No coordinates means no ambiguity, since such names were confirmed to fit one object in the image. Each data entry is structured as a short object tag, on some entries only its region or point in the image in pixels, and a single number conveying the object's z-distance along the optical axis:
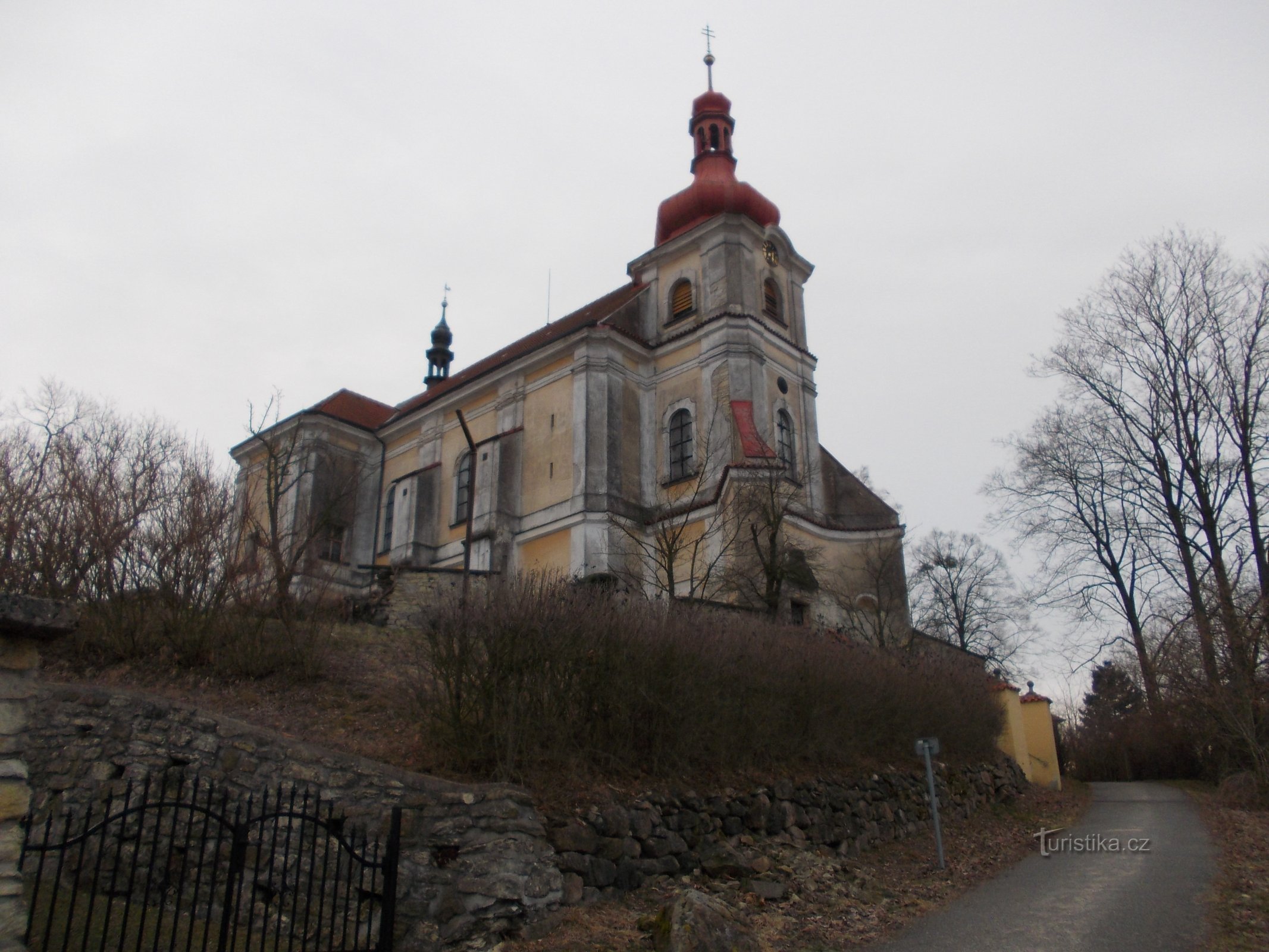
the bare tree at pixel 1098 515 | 22.11
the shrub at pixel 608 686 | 9.78
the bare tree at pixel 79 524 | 13.44
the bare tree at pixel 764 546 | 21.41
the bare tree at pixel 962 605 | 37.62
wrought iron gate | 7.14
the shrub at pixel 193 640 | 12.45
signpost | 12.87
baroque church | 26.08
